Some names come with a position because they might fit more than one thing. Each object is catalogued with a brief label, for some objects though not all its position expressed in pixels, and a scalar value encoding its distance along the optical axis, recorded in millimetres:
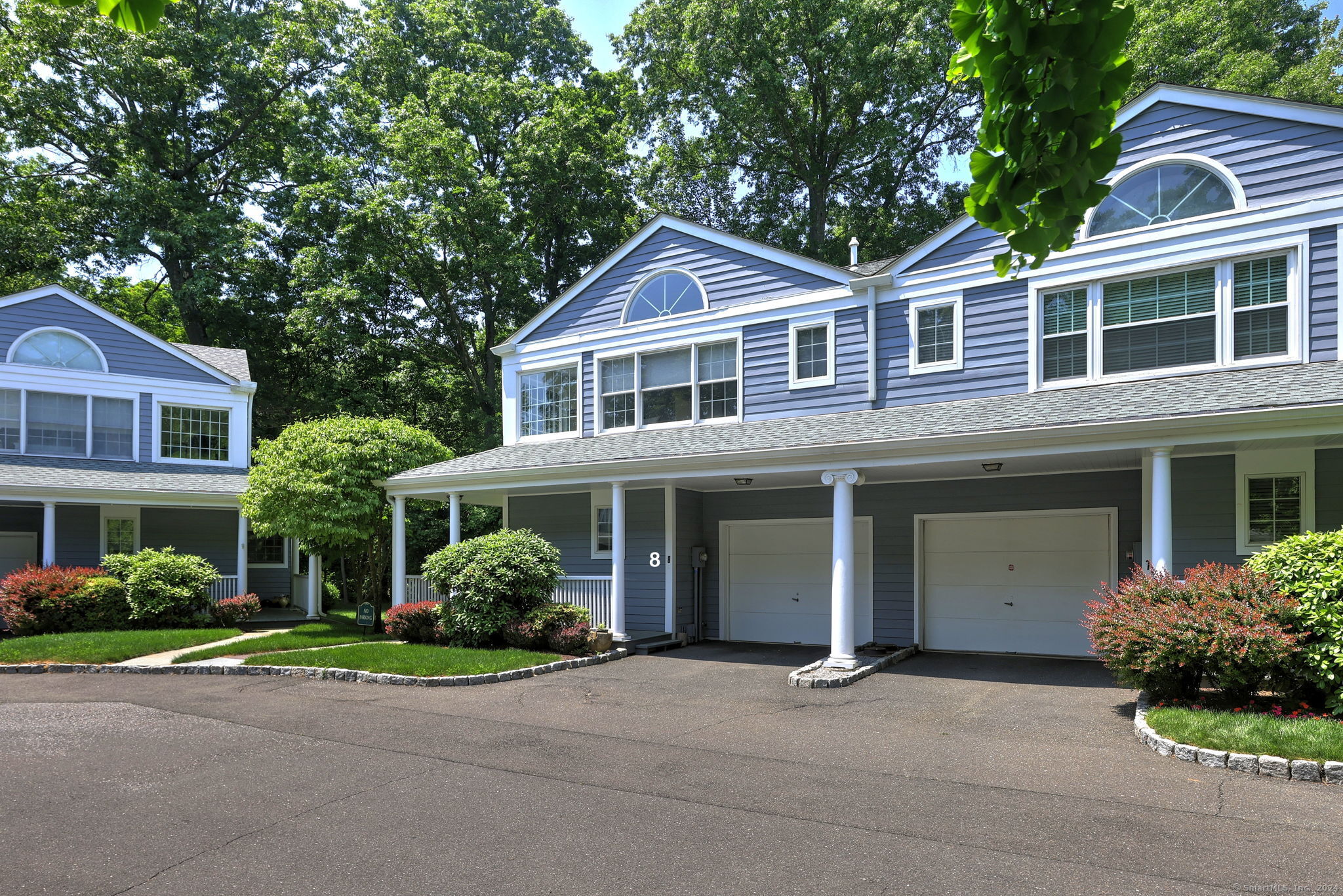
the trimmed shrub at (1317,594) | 7797
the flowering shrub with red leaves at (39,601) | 16312
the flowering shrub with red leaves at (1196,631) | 8070
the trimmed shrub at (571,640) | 13641
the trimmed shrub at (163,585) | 17391
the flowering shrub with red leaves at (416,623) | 15078
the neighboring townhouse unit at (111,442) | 19500
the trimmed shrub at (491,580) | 14086
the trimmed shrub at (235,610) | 18484
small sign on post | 16844
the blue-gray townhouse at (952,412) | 11109
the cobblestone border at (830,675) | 11031
